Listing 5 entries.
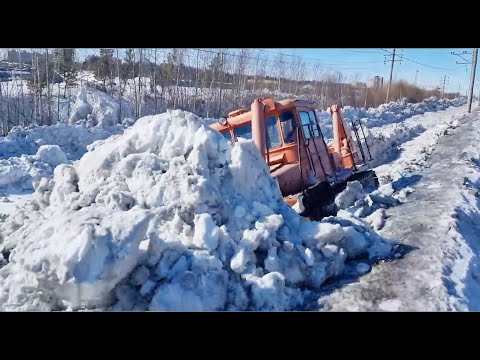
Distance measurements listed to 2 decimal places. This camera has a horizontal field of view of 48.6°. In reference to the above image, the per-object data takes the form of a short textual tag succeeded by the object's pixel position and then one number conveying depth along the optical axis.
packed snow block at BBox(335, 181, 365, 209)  7.03
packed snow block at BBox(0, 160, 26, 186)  8.60
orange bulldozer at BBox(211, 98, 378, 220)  7.11
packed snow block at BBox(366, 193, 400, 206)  7.16
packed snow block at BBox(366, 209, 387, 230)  6.25
